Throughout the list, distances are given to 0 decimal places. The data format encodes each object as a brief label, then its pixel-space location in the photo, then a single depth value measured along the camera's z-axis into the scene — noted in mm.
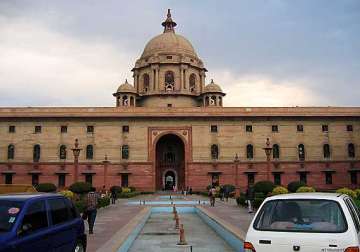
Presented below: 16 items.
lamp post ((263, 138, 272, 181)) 31573
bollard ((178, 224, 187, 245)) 12016
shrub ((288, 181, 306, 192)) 30316
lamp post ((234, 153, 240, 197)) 43094
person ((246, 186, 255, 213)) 20269
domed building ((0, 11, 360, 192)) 45250
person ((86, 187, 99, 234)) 13250
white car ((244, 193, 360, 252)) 5535
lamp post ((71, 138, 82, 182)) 32138
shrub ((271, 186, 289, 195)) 23775
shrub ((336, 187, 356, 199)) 23709
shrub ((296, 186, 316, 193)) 24538
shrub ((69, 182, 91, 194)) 30756
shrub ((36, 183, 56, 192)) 31745
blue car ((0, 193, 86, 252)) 5984
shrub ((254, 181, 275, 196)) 27719
